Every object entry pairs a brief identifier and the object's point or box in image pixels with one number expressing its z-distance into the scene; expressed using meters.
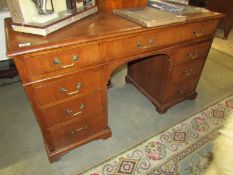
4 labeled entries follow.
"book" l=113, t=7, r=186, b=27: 1.08
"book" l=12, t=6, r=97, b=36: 0.91
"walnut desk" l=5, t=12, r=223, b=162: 0.90
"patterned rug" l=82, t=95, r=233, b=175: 1.26
